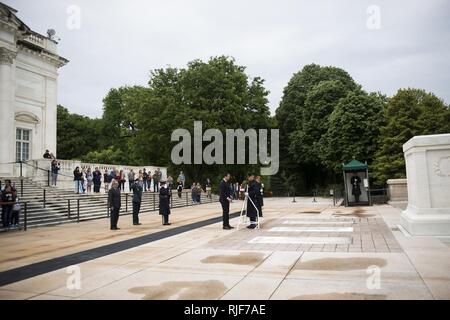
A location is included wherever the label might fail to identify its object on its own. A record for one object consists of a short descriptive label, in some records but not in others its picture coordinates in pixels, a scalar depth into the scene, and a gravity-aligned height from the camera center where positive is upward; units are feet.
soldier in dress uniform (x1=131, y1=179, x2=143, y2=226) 51.29 -1.89
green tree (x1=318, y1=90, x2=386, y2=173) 122.52 +17.44
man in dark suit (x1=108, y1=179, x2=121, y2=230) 46.96 -2.01
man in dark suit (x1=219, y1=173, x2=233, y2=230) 44.45 -1.85
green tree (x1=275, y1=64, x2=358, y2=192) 143.13 +27.62
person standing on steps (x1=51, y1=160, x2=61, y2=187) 78.81 +4.17
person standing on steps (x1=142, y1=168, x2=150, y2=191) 103.25 +2.24
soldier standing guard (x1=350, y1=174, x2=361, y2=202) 81.87 -1.64
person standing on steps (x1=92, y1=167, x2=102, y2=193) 82.64 +1.79
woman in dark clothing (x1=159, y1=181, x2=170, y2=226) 49.96 -2.13
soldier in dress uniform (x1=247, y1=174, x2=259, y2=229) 45.44 -2.04
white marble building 85.25 +26.34
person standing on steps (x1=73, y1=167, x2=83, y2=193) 78.38 +2.27
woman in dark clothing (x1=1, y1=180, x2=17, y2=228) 47.29 -1.72
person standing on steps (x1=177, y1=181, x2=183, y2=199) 105.54 -1.08
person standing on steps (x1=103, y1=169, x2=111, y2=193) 89.56 +1.87
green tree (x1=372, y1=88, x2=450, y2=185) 108.06 +15.81
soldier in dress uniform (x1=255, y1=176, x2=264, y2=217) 46.80 -2.38
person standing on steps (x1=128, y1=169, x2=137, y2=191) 93.83 +2.77
